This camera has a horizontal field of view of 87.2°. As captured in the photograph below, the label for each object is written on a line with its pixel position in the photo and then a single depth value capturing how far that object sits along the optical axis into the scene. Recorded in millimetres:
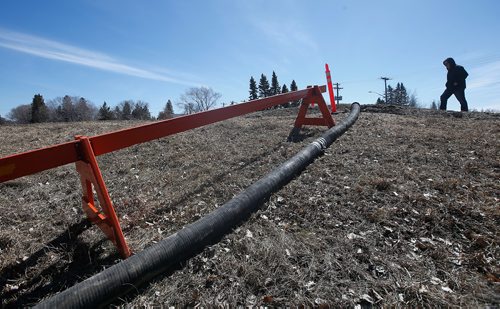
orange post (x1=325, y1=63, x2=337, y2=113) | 9219
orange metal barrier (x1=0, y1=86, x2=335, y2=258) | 2162
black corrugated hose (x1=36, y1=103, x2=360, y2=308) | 1878
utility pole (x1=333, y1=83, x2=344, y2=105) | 50766
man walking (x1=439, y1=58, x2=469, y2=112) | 9516
